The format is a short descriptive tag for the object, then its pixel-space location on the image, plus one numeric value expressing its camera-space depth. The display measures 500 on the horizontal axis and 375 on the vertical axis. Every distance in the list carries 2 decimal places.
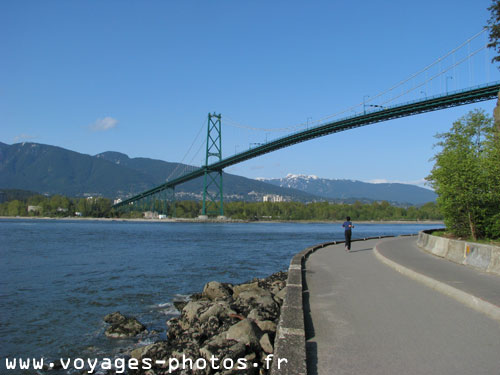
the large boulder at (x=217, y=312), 7.64
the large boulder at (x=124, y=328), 8.39
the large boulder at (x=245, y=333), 5.64
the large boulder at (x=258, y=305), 7.38
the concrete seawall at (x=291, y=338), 3.98
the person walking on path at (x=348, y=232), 15.97
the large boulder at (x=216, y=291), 10.86
